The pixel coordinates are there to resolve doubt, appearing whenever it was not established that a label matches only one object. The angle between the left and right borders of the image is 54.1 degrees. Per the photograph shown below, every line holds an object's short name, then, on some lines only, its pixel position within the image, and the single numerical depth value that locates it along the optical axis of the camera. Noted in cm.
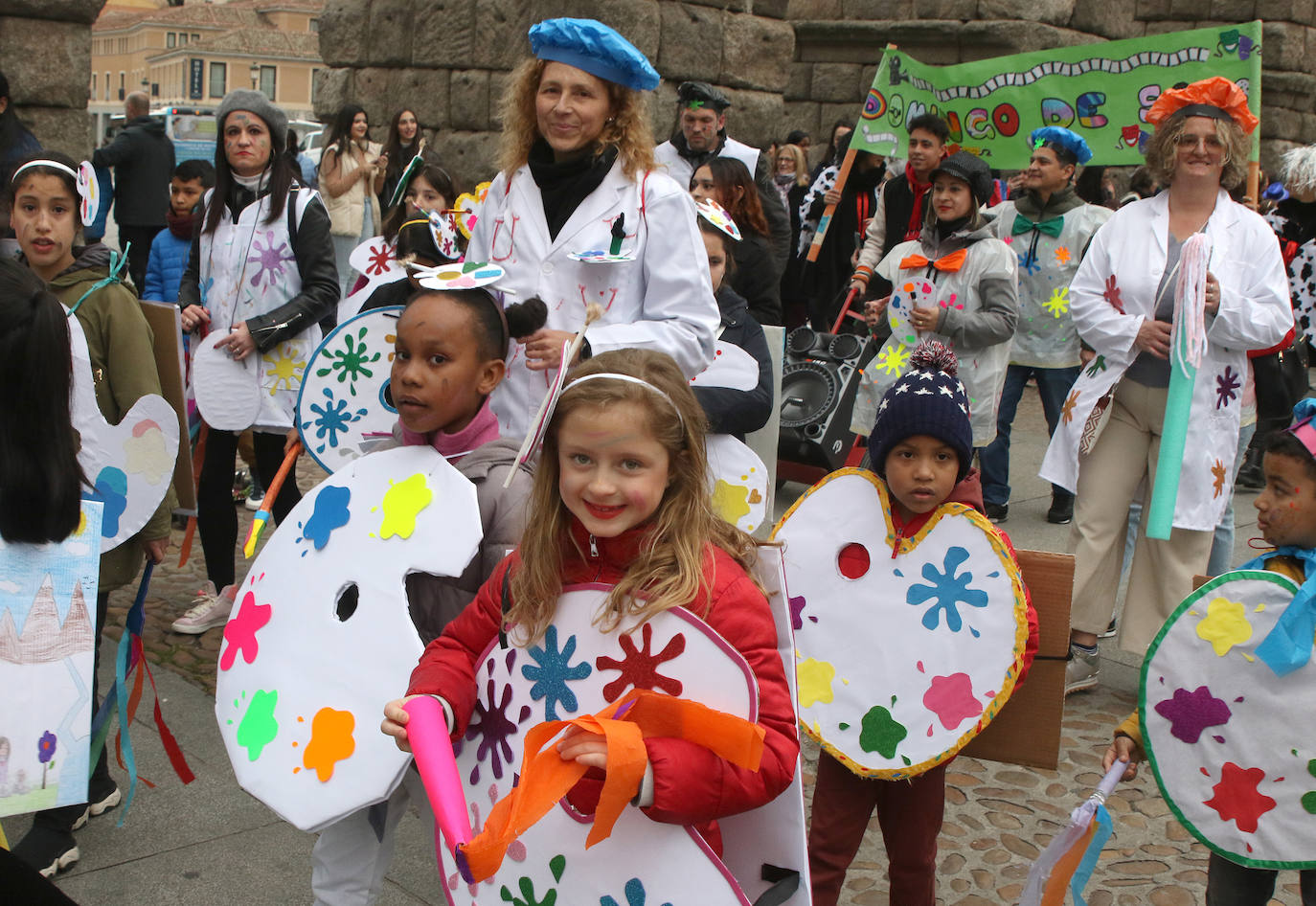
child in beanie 265
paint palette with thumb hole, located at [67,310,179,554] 307
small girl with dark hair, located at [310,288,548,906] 244
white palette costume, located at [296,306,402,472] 317
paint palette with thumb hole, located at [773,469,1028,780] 252
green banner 583
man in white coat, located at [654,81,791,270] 635
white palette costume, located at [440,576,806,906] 174
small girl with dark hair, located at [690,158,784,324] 521
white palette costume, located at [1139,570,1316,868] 230
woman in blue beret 297
